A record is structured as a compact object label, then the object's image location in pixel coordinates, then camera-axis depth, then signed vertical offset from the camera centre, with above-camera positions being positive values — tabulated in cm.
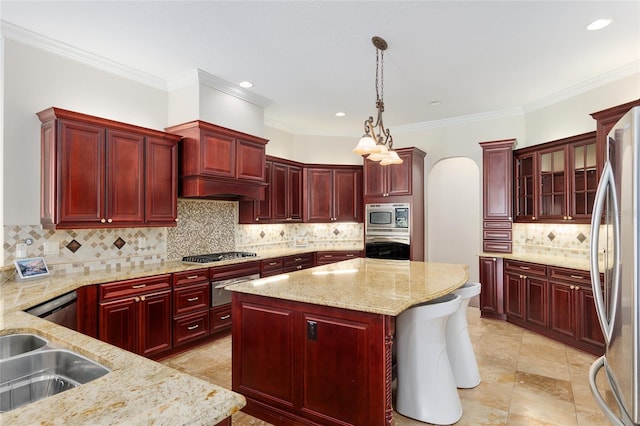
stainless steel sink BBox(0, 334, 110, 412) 127 -60
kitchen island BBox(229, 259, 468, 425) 204 -82
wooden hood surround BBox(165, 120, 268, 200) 386 +66
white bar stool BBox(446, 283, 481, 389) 288 -112
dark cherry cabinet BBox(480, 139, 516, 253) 491 +31
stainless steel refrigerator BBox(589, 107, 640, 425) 124 -21
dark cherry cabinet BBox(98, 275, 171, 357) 305 -89
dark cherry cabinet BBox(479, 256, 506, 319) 480 -99
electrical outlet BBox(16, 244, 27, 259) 298 -28
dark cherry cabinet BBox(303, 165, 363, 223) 604 +42
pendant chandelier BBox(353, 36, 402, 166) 283 +62
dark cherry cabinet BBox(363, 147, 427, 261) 557 +51
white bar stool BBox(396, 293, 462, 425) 237 -104
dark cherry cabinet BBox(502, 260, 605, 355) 362 -102
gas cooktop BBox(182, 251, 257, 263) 407 -49
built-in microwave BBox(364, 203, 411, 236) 561 -4
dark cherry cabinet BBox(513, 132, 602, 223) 397 +45
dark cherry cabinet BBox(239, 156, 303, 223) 505 +30
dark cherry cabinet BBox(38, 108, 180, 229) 297 +42
